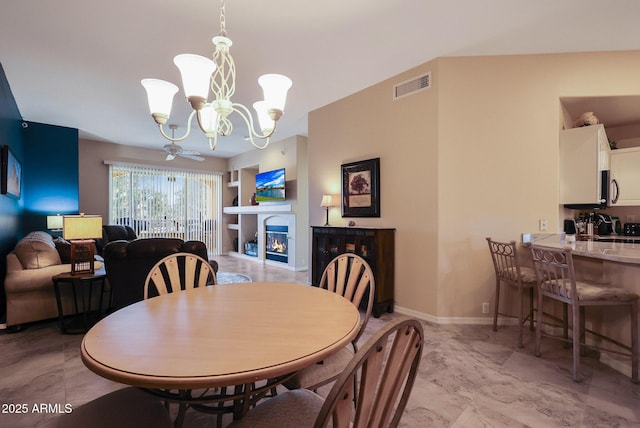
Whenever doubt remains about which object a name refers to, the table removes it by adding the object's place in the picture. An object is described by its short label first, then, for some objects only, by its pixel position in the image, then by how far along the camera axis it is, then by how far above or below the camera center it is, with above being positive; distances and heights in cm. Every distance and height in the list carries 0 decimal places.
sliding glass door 677 +31
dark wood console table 330 -44
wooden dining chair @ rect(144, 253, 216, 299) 179 -40
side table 281 -88
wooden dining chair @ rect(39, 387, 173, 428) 96 -70
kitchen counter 200 -51
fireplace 642 -67
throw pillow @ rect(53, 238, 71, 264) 329 -44
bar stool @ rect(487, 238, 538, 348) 251 -57
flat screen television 626 +64
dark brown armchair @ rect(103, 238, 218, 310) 276 -45
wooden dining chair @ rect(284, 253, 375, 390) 133 -74
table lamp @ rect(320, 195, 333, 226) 416 +18
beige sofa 281 -67
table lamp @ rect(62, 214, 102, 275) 277 -21
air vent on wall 318 +146
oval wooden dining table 82 -45
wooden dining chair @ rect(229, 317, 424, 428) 63 -44
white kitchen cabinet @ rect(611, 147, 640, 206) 325 +45
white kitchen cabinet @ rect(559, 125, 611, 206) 286 +48
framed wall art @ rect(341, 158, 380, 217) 369 +34
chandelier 156 +73
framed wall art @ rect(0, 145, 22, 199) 328 +52
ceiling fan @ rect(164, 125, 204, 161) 506 +116
